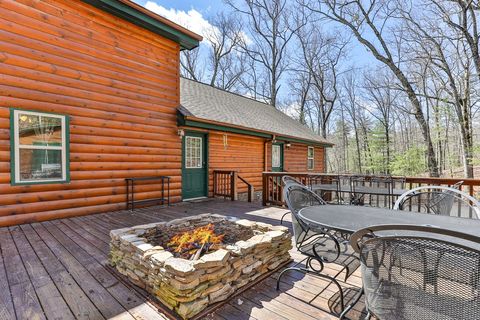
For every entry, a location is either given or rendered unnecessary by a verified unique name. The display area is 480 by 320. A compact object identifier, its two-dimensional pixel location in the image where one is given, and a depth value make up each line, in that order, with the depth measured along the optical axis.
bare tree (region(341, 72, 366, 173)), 22.05
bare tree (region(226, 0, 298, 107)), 16.33
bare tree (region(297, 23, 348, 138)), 17.12
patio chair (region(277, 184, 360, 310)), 2.05
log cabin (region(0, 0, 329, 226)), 4.08
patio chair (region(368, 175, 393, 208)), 4.21
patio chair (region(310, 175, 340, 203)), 4.81
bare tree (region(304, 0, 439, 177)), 10.59
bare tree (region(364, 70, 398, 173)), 19.80
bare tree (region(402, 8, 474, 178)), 10.05
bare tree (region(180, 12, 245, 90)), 17.69
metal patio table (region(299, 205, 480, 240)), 1.77
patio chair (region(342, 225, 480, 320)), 0.95
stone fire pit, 1.87
